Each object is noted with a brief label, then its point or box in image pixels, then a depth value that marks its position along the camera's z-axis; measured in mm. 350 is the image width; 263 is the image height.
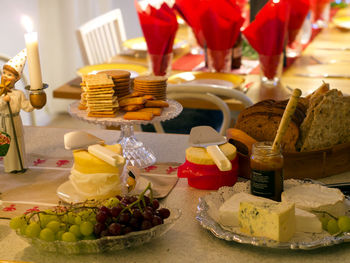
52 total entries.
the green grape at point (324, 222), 1062
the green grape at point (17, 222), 1023
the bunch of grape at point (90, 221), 998
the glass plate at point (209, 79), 2273
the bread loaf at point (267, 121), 1359
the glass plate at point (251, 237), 1008
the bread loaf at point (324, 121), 1334
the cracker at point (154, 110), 1411
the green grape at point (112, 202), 1056
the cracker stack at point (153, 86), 1498
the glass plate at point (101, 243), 994
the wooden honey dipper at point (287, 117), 1114
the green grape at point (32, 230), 996
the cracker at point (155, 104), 1446
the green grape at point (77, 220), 1013
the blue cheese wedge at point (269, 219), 1003
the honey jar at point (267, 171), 1155
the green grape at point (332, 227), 1045
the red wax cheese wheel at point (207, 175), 1278
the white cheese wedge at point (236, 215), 1051
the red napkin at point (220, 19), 2326
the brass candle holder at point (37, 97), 1288
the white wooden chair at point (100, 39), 2971
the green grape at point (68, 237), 989
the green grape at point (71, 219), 1019
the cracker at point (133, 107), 1414
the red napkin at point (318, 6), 3594
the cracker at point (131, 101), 1423
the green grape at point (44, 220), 1016
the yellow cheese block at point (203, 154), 1275
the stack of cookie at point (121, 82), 1460
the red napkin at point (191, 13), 2492
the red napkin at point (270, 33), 2176
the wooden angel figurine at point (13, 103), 1309
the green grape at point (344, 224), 1040
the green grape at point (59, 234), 1003
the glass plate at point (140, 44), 2802
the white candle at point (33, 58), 1255
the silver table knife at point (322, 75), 2443
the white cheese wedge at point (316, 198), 1082
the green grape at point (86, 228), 998
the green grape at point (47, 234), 987
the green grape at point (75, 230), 999
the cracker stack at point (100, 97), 1396
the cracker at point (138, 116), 1368
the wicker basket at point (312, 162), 1323
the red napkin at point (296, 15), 2768
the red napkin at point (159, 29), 2277
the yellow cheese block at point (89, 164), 1155
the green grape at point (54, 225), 1000
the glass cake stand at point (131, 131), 1378
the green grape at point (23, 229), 1010
